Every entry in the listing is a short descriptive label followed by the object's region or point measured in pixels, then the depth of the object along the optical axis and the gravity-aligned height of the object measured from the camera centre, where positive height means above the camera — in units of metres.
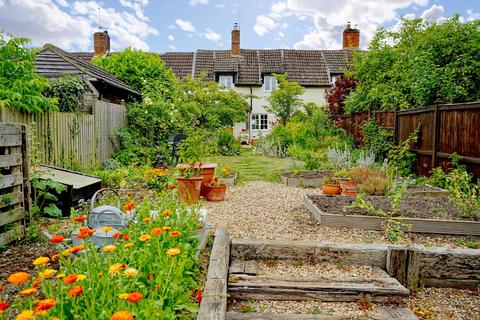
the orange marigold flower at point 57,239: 1.84 -0.51
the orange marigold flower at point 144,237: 2.00 -0.54
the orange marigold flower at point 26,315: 1.30 -0.61
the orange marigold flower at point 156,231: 2.12 -0.53
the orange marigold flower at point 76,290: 1.44 -0.58
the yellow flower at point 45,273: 1.59 -0.57
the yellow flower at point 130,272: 1.66 -0.59
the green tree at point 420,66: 9.77 +2.08
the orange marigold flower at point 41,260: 1.62 -0.53
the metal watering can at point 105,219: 3.04 -0.67
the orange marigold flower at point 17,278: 1.45 -0.54
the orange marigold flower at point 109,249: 1.85 -0.55
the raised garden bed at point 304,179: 8.38 -0.95
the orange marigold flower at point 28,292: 1.46 -0.60
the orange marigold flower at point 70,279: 1.46 -0.55
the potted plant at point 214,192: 6.63 -0.98
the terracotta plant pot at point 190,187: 6.03 -0.82
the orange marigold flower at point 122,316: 1.28 -0.60
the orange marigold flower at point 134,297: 1.36 -0.57
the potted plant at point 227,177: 8.35 -0.93
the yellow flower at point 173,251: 1.84 -0.56
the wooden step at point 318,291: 2.93 -1.16
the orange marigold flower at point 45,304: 1.32 -0.58
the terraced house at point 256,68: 26.81 +4.65
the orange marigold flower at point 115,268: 1.61 -0.56
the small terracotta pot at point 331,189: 6.96 -0.94
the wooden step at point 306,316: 2.61 -1.21
